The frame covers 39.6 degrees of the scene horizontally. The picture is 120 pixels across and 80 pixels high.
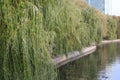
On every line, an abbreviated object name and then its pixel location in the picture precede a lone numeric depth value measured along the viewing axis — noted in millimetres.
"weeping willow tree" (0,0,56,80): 3685
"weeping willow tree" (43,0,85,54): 4922
